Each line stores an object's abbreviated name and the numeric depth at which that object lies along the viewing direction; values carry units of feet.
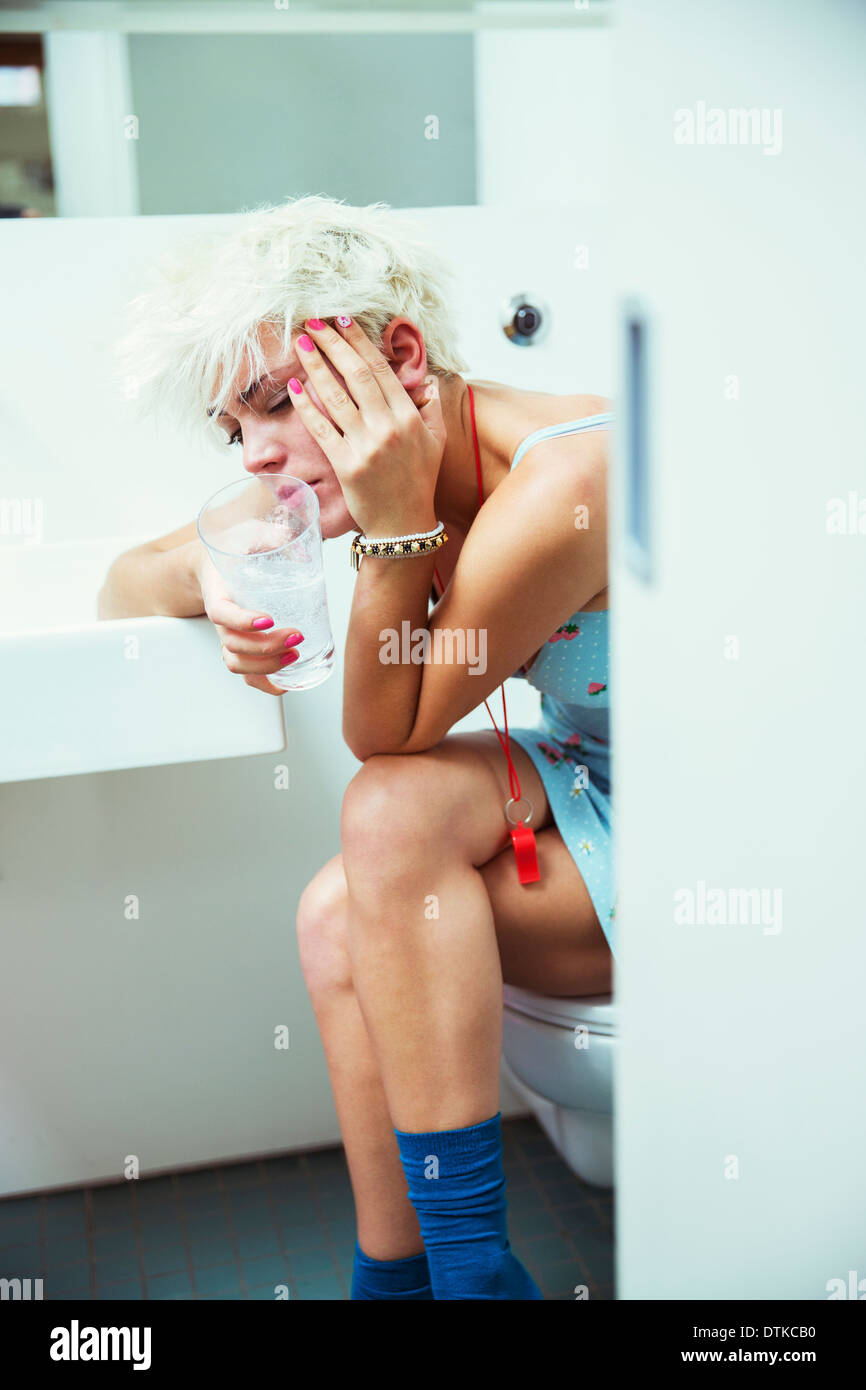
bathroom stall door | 1.87
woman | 2.83
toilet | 3.02
